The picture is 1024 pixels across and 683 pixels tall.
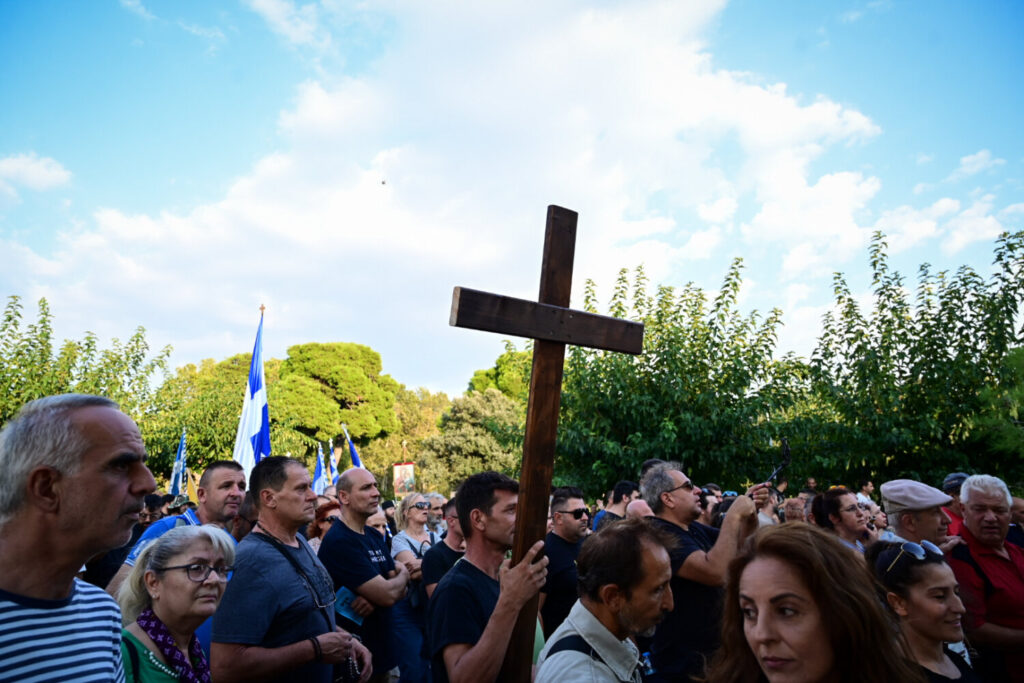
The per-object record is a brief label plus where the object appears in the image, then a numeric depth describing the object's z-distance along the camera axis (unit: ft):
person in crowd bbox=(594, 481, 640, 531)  22.77
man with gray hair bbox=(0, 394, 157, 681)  6.06
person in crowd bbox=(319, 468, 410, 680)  15.56
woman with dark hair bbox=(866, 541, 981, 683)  9.57
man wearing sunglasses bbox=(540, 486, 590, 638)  15.84
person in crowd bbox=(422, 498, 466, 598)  15.48
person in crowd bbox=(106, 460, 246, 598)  17.15
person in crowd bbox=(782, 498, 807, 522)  26.81
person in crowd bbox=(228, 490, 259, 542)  15.14
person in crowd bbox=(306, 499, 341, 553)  23.09
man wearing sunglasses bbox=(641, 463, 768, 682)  12.67
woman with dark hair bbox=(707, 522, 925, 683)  6.30
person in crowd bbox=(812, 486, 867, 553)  17.95
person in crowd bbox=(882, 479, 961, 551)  14.48
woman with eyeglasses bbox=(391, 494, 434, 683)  16.58
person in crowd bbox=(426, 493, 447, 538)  30.42
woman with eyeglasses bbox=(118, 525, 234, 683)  9.09
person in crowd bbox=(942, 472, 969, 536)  16.71
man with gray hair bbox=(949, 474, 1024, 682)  13.58
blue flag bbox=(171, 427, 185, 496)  44.30
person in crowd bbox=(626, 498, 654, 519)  17.92
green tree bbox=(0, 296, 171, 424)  53.42
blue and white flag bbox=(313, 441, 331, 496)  56.08
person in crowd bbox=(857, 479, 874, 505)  36.40
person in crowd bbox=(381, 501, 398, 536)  40.96
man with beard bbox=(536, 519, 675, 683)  8.65
